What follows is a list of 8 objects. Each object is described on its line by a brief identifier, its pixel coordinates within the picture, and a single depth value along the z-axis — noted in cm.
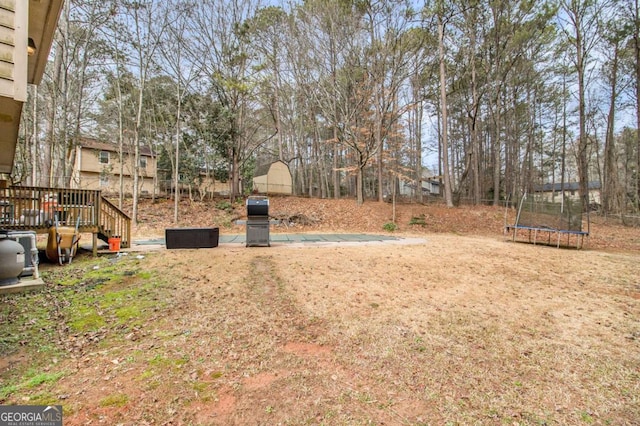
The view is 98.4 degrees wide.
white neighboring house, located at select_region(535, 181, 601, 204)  2751
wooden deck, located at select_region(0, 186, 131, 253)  537
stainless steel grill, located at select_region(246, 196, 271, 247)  717
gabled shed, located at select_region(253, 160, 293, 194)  2105
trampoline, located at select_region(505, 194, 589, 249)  857
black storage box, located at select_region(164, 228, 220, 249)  689
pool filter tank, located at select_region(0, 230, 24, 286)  373
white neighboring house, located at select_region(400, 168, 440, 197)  3419
